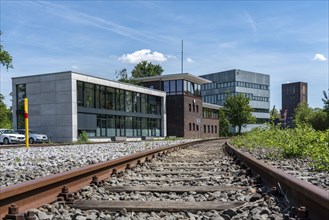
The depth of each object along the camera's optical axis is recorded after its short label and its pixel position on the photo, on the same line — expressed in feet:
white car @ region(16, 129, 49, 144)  107.86
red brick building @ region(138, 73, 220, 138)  188.75
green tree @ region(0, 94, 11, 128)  208.70
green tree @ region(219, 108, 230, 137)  265.21
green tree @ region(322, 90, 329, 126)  225.60
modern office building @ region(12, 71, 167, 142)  120.26
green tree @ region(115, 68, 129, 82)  277.46
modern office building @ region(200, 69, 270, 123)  377.30
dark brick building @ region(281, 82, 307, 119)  592.19
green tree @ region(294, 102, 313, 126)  334.95
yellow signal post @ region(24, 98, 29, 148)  58.72
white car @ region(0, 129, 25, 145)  105.74
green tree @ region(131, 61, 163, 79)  317.01
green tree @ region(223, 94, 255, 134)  245.65
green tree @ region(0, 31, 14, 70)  128.36
